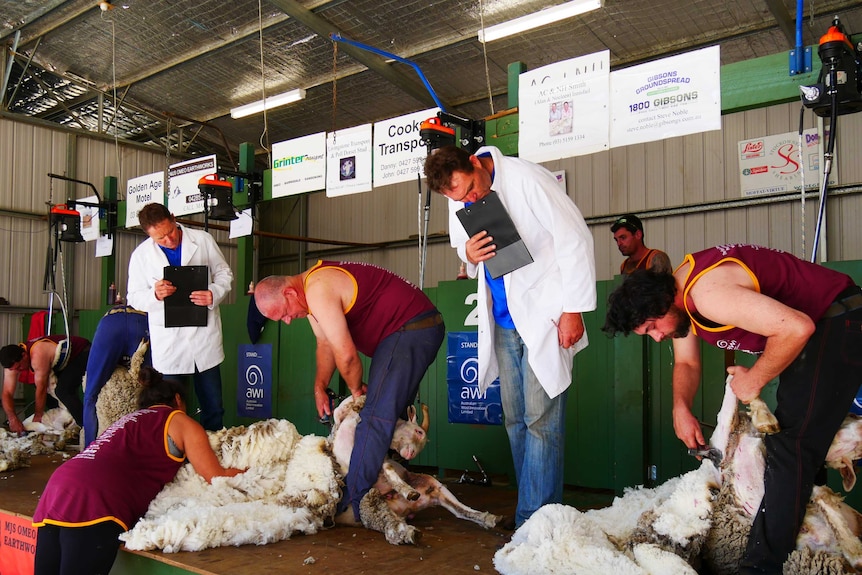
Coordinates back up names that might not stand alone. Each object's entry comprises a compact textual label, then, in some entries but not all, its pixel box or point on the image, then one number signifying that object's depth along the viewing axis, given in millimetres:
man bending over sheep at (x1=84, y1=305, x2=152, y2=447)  4727
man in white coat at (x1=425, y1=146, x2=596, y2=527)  2811
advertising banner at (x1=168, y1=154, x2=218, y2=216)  6355
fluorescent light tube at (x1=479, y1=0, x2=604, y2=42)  6654
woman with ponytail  2688
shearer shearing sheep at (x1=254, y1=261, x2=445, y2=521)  3131
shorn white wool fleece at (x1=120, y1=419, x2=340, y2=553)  2785
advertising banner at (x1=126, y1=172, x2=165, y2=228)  6934
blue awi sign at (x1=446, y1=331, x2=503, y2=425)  4555
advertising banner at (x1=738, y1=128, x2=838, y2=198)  9086
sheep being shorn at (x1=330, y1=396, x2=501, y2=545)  3015
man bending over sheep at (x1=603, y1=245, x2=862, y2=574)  2162
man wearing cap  4602
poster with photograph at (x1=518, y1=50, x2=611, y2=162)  3918
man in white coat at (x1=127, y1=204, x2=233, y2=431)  4539
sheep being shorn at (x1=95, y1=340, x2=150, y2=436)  4676
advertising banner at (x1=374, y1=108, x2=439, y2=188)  4867
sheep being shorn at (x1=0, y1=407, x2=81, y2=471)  4875
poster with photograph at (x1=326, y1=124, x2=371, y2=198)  5211
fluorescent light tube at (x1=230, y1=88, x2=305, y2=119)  8797
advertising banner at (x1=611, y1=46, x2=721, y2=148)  3576
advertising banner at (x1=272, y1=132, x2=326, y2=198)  5574
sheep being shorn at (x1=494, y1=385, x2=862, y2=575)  2191
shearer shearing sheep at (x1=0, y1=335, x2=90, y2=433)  6125
